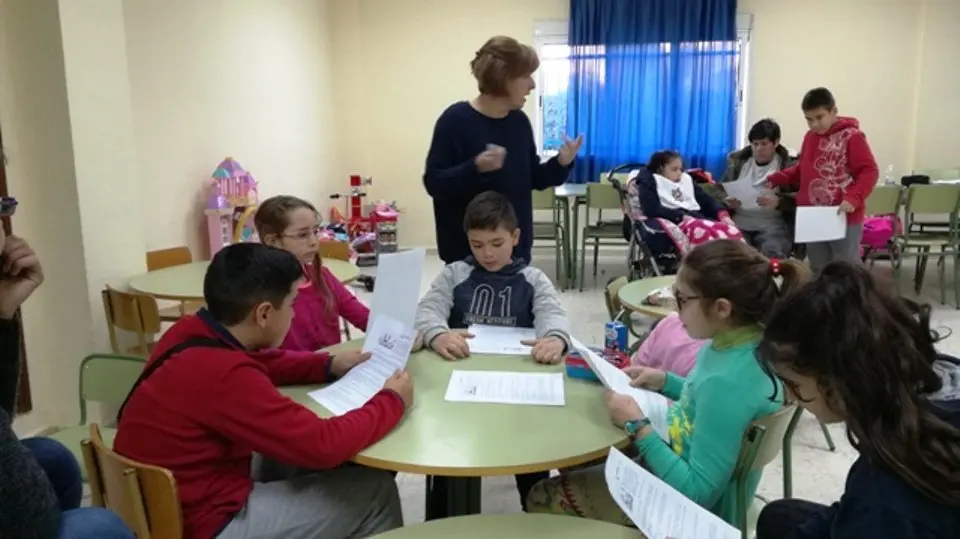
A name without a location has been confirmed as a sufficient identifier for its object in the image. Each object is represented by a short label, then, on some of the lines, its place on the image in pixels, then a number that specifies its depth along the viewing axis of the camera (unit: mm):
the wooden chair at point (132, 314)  2834
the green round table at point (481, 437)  1366
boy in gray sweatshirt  2238
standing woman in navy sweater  2445
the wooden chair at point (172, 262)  3525
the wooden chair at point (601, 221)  5672
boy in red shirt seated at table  1396
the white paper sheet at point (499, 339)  2029
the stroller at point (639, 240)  4832
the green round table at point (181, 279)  2959
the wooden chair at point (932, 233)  5066
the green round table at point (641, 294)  2709
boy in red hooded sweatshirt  4070
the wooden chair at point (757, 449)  1396
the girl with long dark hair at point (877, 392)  971
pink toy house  4727
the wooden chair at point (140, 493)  1307
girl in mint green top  1447
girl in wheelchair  4688
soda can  2021
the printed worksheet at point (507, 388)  1670
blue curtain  6906
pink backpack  5457
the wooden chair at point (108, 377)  2018
